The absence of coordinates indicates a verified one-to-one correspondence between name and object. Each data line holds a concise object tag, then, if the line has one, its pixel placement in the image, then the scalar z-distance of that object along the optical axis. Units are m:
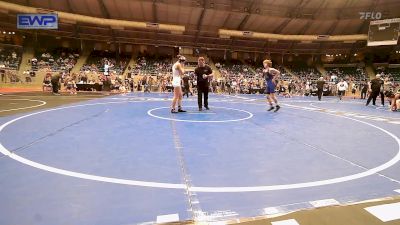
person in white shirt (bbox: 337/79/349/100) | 22.51
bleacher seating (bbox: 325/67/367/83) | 40.03
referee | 10.35
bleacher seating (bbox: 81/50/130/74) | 33.25
